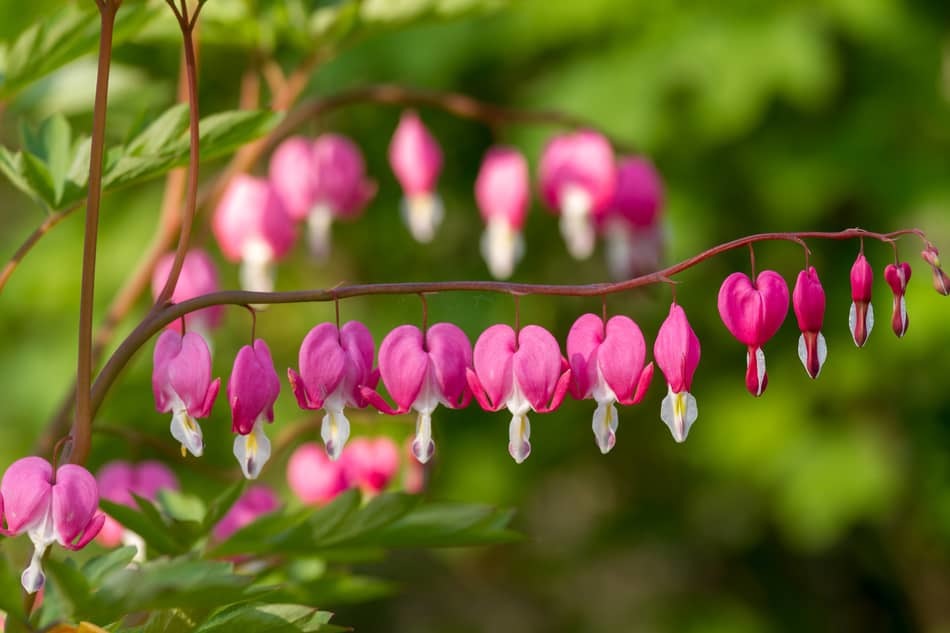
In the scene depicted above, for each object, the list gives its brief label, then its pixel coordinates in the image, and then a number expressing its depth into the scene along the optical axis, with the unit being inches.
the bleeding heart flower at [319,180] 67.4
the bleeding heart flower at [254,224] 66.2
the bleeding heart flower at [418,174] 70.4
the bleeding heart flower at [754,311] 55.3
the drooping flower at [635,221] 66.6
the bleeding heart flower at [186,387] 55.4
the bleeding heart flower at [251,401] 55.6
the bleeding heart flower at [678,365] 55.5
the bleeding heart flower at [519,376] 55.7
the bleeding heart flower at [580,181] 66.5
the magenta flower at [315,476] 65.5
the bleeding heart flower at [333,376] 55.6
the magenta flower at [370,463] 65.8
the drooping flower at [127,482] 62.1
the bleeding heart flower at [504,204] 68.4
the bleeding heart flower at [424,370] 55.8
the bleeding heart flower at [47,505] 54.2
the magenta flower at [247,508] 62.1
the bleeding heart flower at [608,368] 55.6
